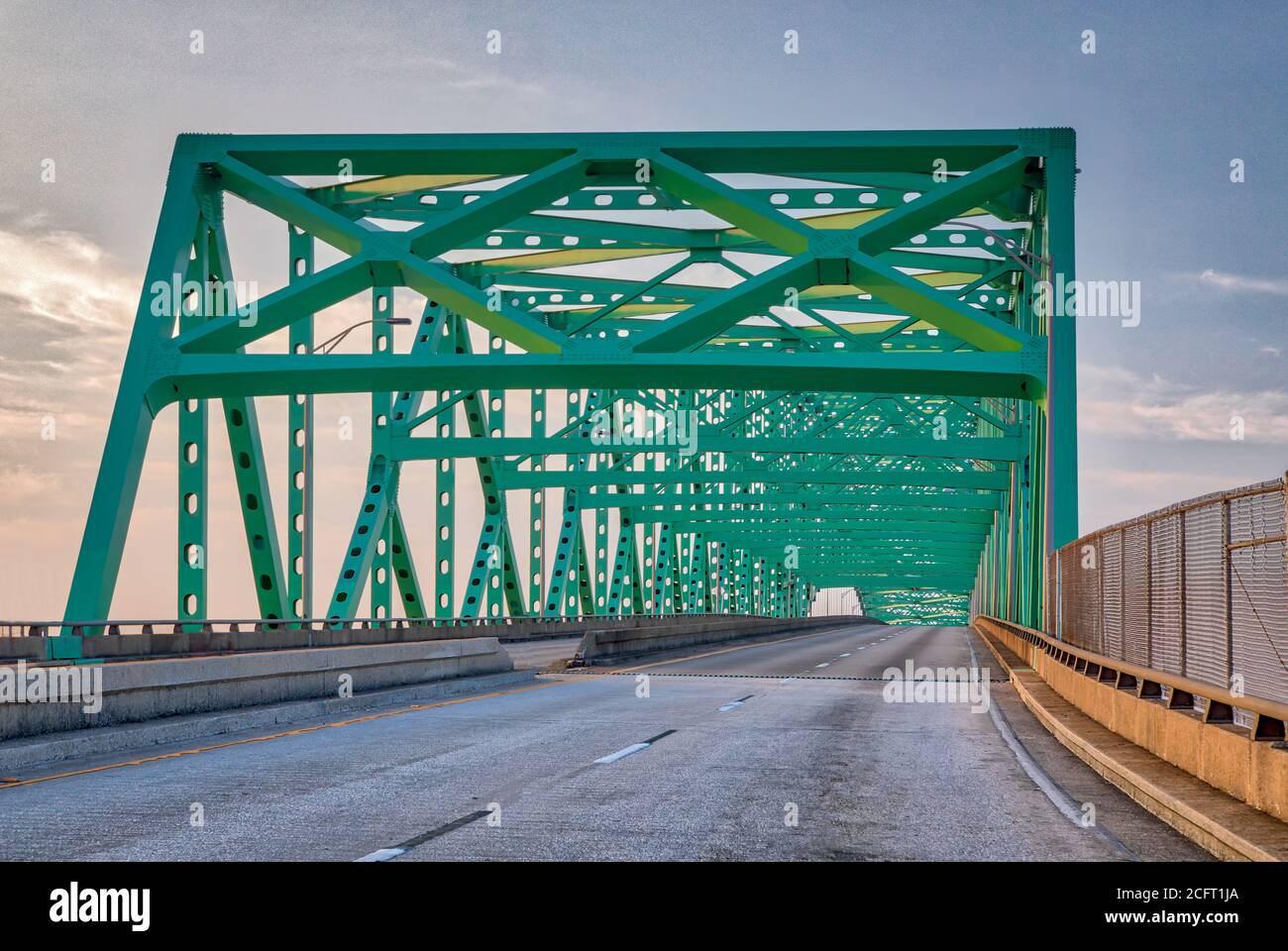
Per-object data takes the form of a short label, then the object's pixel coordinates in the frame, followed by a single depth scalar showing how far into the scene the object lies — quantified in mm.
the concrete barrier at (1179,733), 8742
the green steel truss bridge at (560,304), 21938
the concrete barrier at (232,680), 12953
